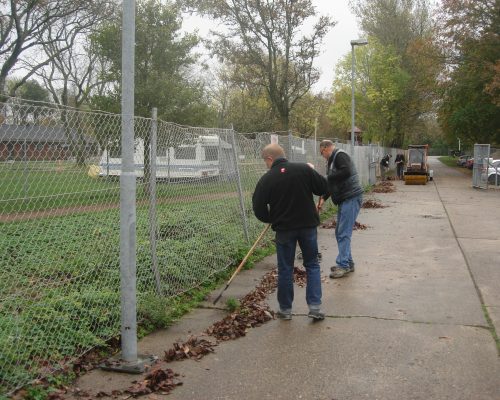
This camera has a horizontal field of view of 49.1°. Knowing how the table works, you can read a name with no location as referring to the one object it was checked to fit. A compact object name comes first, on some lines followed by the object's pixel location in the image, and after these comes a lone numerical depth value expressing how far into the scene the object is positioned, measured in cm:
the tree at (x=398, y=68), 4438
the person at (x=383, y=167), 3338
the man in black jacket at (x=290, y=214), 544
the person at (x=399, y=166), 3656
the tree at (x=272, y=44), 2833
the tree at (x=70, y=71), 2723
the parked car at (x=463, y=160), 6317
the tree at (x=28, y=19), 2164
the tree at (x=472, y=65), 3344
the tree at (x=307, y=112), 4444
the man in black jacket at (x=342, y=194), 729
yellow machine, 2962
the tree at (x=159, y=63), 2133
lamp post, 2333
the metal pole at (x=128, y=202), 419
